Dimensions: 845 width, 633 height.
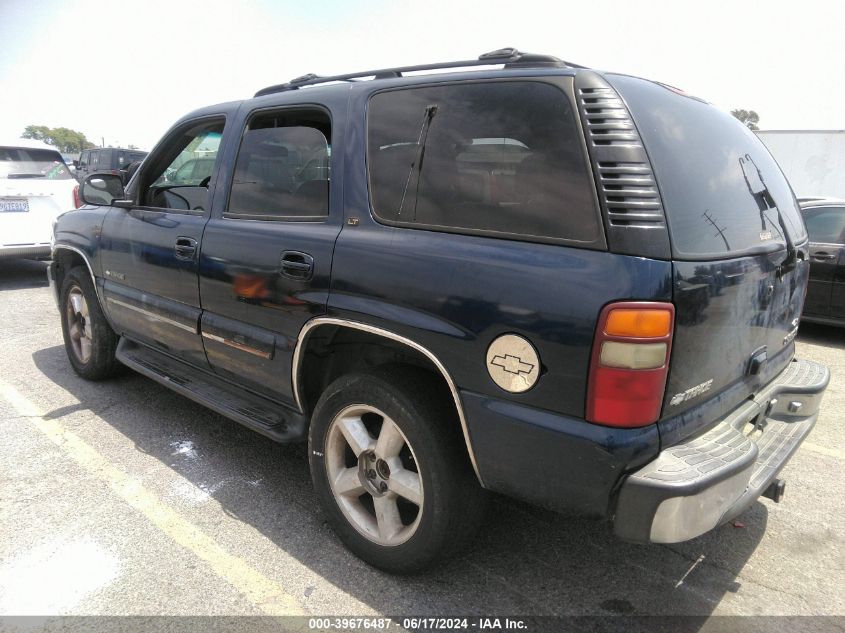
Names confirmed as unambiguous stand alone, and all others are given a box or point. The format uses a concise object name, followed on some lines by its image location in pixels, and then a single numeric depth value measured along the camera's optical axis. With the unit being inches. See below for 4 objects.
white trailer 690.2
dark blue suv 72.1
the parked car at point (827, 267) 243.1
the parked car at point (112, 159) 816.3
